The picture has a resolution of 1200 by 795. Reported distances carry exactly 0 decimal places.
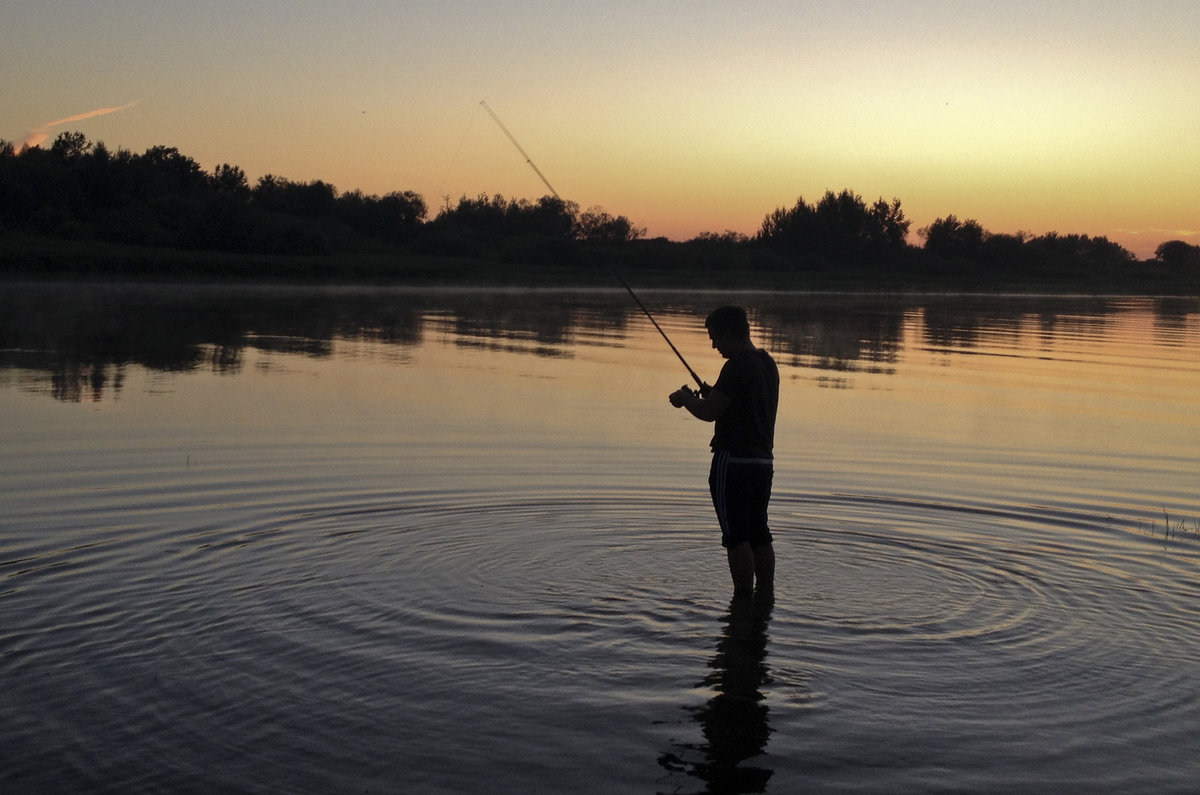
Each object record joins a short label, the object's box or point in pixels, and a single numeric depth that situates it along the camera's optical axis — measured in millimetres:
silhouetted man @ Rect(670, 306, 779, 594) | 6836
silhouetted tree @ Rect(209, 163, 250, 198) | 91088
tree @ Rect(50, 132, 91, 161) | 84375
